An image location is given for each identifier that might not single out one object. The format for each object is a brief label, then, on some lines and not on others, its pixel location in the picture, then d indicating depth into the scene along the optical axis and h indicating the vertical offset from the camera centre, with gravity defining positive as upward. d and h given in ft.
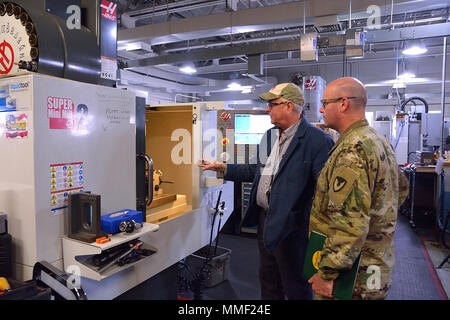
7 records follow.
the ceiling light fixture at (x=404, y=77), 18.76 +3.95
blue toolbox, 4.84 -1.22
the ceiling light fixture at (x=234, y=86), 26.34 +4.66
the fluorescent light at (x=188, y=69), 19.80 +4.47
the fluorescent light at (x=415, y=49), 13.47 +3.95
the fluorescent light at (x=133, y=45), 14.42 +4.30
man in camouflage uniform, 3.85 -0.73
